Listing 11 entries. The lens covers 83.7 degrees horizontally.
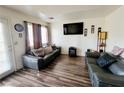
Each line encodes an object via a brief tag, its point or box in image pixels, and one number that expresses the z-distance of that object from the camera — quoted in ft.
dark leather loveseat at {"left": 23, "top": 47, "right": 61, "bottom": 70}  8.20
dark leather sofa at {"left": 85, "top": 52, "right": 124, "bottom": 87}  3.68
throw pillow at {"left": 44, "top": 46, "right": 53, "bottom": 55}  10.73
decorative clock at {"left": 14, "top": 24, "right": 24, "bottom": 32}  8.21
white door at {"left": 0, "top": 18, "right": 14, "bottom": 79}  7.02
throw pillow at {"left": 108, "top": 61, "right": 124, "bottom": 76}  4.57
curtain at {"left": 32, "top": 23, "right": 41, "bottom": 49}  10.88
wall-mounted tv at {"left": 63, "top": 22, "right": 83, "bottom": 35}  12.88
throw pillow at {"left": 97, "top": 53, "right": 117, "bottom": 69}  5.75
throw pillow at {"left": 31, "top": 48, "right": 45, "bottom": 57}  9.14
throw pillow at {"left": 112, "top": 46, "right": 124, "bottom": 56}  6.84
